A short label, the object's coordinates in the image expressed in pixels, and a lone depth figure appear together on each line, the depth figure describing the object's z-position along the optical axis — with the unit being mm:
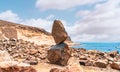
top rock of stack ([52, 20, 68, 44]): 8523
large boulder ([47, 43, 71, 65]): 8647
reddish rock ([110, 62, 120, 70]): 8920
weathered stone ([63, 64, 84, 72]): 5167
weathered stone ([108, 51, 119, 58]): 13189
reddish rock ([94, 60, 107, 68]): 9116
